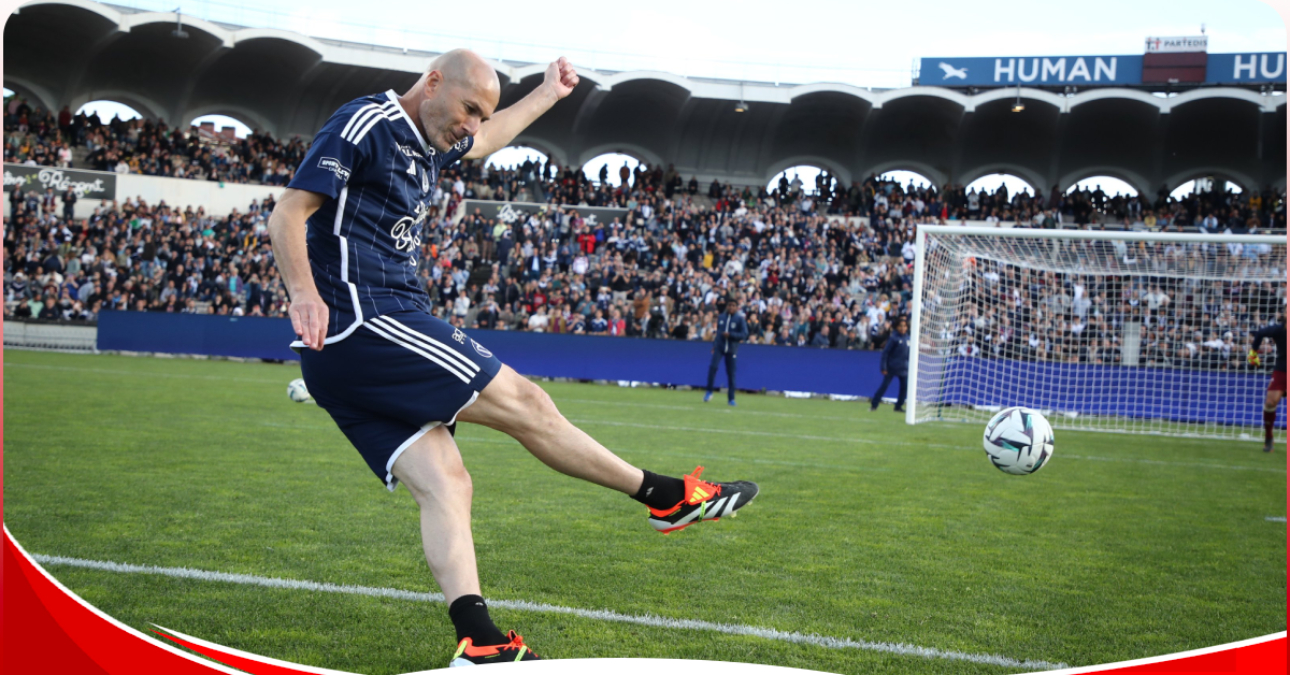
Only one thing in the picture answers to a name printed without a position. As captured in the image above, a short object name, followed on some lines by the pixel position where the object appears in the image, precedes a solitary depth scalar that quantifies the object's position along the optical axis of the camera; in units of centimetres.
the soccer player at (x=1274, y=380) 1136
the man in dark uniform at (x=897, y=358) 1642
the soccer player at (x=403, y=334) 287
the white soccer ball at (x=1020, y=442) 627
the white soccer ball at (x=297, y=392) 1145
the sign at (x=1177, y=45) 2962
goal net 1460
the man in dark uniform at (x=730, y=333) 1681
